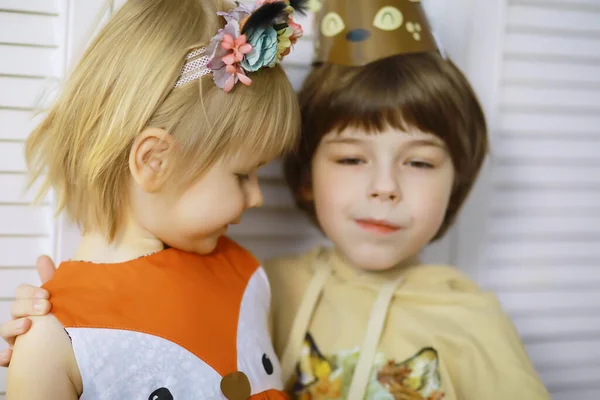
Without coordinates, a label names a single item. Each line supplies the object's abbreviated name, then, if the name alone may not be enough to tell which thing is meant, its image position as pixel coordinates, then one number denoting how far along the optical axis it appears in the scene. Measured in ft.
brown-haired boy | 3.03
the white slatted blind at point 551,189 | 4.04
